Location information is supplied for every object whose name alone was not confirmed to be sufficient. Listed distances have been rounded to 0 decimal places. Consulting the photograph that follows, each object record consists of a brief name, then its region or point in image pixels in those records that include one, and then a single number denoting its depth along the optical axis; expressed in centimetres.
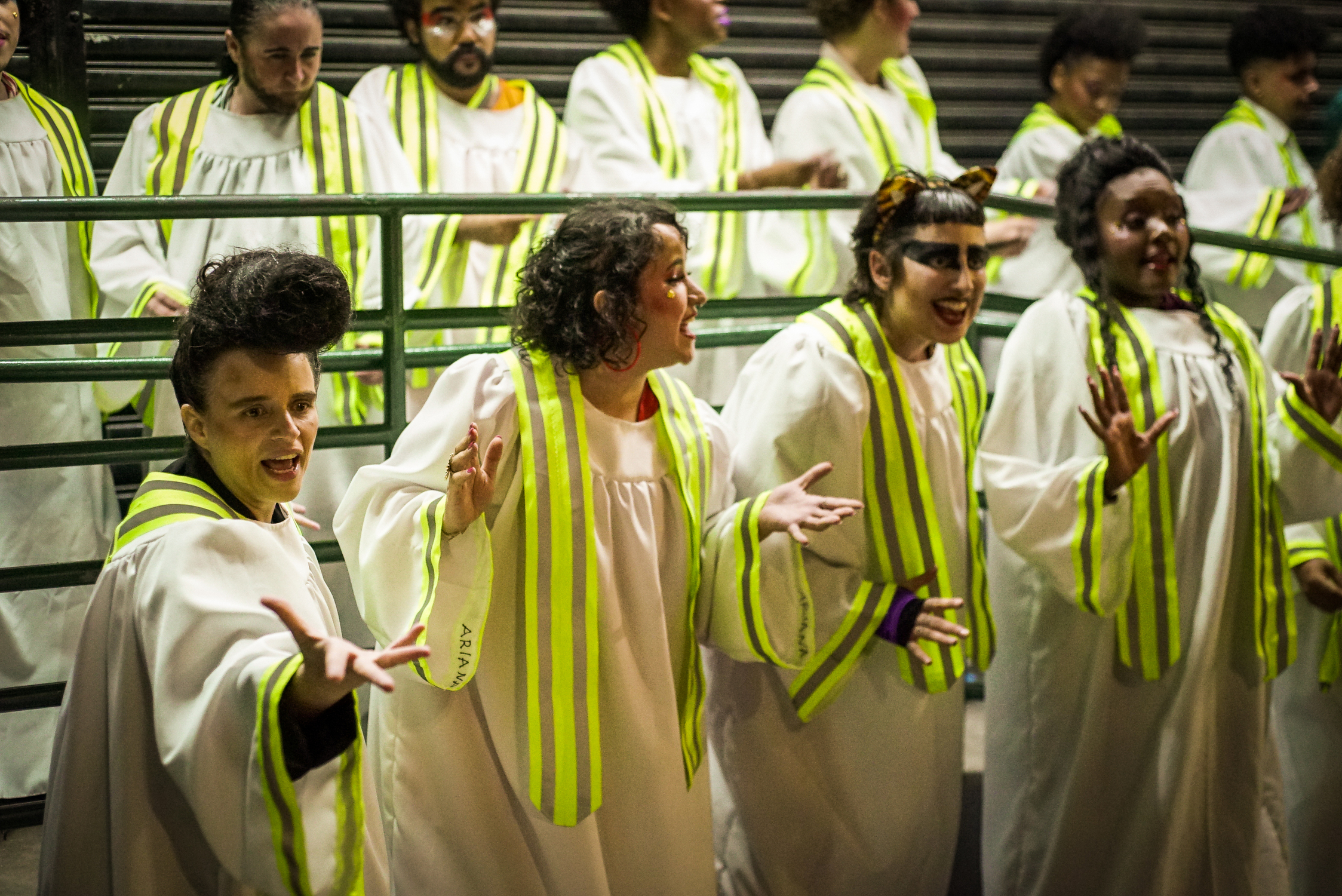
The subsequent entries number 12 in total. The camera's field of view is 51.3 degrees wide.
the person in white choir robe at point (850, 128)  450
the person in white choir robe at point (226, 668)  197
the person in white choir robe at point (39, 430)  318
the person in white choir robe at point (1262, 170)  538
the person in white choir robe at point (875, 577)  301
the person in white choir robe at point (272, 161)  360
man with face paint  416
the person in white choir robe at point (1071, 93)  559
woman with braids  328
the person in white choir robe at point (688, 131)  445
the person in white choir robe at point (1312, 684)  373
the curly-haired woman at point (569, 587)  255
